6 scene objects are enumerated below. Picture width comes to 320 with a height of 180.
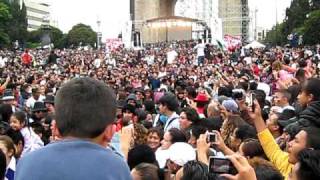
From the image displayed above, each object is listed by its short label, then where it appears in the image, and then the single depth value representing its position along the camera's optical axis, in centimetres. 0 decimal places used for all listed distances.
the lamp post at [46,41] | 5408
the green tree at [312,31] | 5462
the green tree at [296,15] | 7794
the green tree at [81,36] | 11476
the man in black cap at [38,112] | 1016
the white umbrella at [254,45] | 4579
